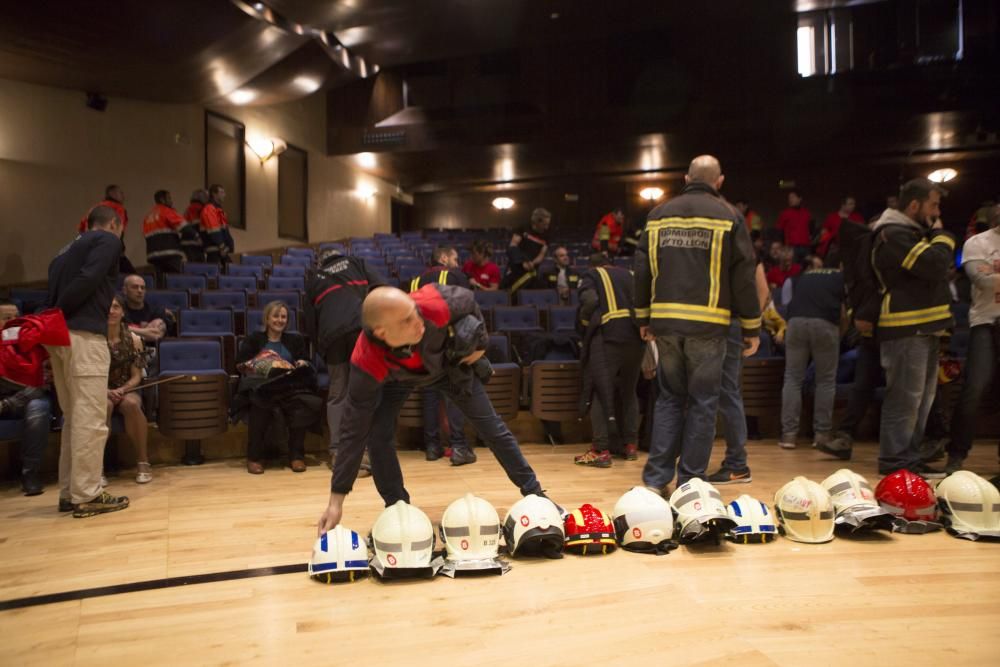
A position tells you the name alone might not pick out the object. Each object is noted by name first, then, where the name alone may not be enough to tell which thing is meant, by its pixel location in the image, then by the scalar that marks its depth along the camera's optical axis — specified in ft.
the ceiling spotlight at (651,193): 49.26
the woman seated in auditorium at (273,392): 14.42
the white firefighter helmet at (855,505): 8.82
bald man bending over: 7.38
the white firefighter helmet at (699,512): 8.39
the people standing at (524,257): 23.29
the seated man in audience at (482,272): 23.02
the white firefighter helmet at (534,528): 8.12
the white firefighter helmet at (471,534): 7.95
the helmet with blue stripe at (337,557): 7.62
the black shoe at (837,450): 14.28
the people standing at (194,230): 25.82
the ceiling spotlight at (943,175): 42.45
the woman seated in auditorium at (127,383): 13.51
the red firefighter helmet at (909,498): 9.24
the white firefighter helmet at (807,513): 8.70
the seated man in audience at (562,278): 23.40
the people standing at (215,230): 26.12
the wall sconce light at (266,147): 38.78
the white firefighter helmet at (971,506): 8.82
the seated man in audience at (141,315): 16.21
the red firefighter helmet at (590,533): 8.39
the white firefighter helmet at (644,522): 8.41
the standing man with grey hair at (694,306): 10.18
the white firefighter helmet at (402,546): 7.61
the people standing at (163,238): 23.82
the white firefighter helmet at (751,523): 8.75
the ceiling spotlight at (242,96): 34.40
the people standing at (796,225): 32.76
